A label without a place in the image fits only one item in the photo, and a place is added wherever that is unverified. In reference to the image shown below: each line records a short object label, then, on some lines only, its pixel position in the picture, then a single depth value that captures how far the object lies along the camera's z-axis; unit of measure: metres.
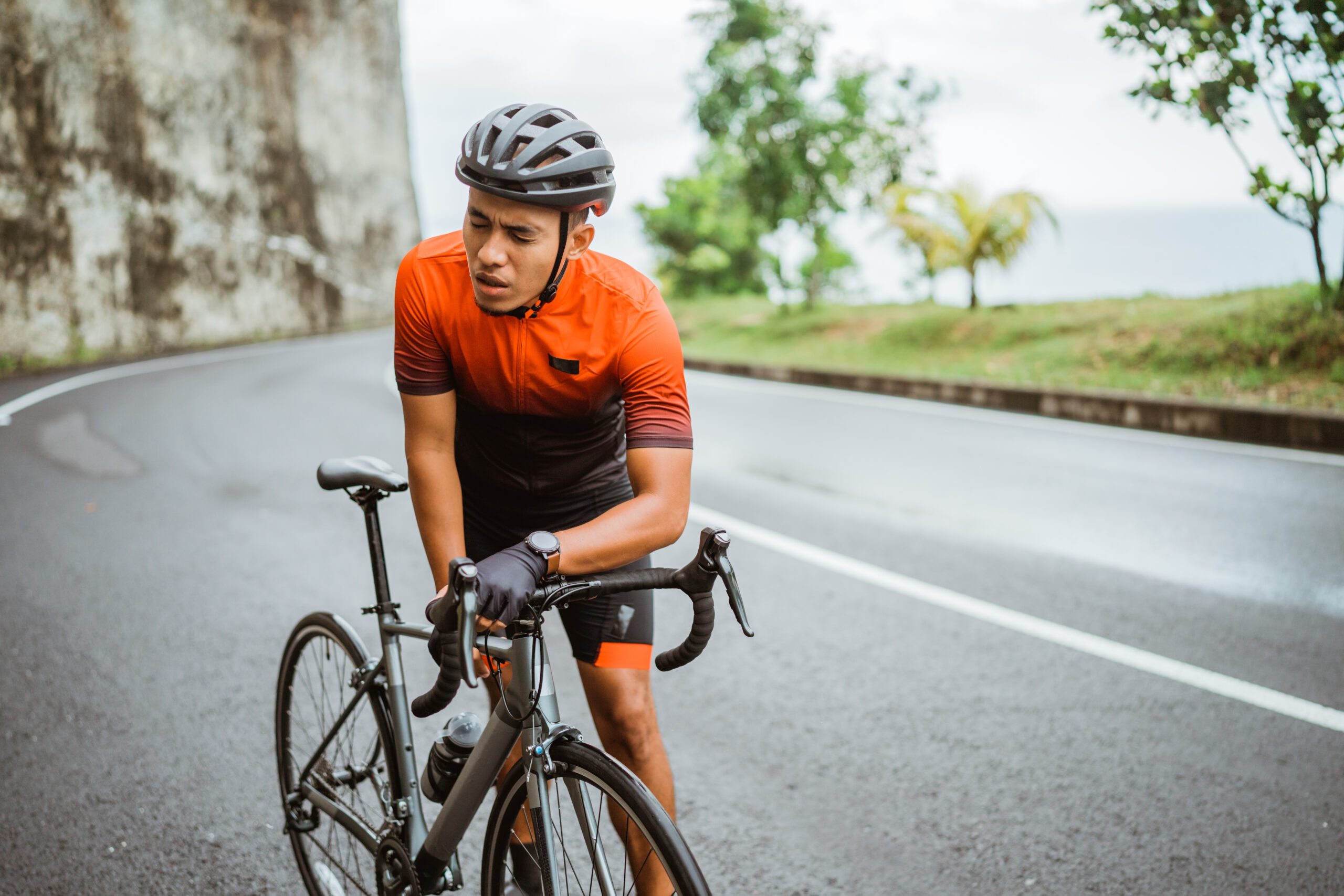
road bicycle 1.89
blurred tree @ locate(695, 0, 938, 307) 20.67
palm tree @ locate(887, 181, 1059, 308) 17.69
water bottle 2.36
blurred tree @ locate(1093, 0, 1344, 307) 11.03
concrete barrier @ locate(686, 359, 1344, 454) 9.48
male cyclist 2.06
